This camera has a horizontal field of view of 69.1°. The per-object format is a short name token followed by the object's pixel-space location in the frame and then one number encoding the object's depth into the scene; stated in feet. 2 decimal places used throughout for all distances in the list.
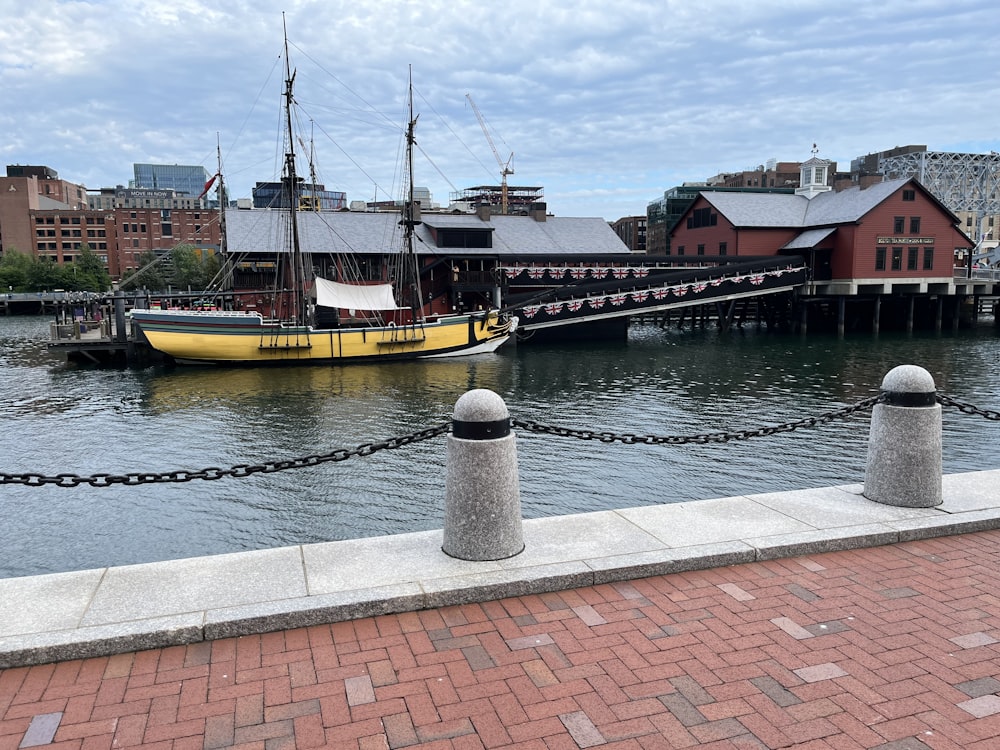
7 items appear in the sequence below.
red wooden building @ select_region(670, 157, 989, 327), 183.01
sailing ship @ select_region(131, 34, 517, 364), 122.21
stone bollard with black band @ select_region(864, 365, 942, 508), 24.27
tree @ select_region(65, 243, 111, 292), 377.50
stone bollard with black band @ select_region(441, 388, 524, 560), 20.06
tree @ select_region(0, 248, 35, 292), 374.84
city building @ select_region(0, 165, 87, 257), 452.76
